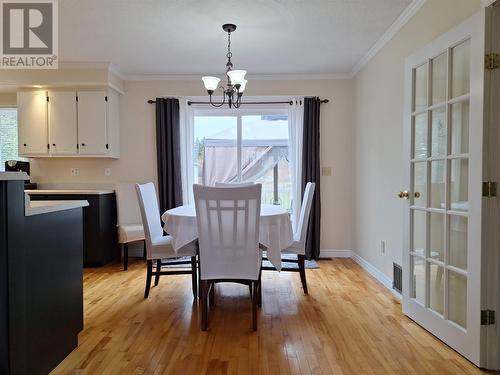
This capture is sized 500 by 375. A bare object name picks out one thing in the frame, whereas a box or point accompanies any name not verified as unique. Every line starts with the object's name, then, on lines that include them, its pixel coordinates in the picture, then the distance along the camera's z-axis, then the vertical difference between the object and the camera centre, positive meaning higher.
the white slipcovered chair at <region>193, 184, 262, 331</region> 2.28 -0.41
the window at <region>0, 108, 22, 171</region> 4.75 +0.59
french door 1.89 -0.06
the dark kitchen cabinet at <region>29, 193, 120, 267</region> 3.99 -0.57
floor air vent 2.99 -0.90
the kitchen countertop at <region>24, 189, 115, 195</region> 3.99 -0.17
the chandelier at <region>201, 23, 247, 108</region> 2.84 +0.85
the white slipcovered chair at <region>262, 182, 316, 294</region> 3.02 -0.57
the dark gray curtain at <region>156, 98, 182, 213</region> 4.45 +0.33
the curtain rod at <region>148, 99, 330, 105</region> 4.51 +1.04
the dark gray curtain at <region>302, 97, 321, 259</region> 4.45 +0.20
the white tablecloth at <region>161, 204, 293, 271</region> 2.62 -0.41
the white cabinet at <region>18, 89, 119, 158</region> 4.23 +0.70
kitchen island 1.41 -0.50
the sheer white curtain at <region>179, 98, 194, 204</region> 4.52 +0.40
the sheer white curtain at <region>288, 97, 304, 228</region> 4.48 +0.49
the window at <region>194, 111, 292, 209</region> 4.68 +0.43
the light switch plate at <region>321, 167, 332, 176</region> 4.56 +0.11
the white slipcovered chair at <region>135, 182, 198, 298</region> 2.85 -0.59
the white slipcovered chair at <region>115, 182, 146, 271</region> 4.03 -0.40
